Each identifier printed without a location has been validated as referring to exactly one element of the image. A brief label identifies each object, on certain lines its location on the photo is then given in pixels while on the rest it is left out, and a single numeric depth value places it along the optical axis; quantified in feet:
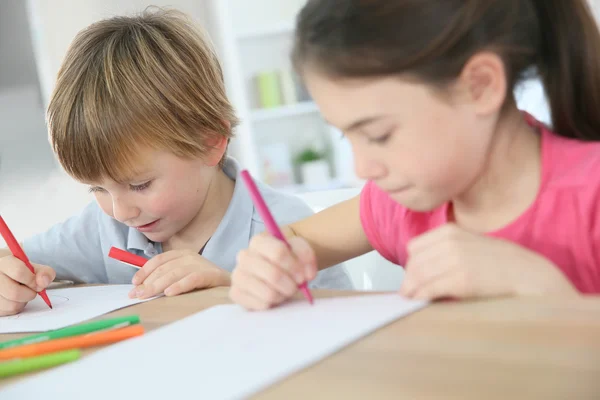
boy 3.53
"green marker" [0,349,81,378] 1.91
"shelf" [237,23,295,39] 11.34
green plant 11.78
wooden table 1.30
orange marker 2.06
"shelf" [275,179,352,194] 11.60
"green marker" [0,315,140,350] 2.18
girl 1.96
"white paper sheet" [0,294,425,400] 1.59
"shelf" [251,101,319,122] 11.70
